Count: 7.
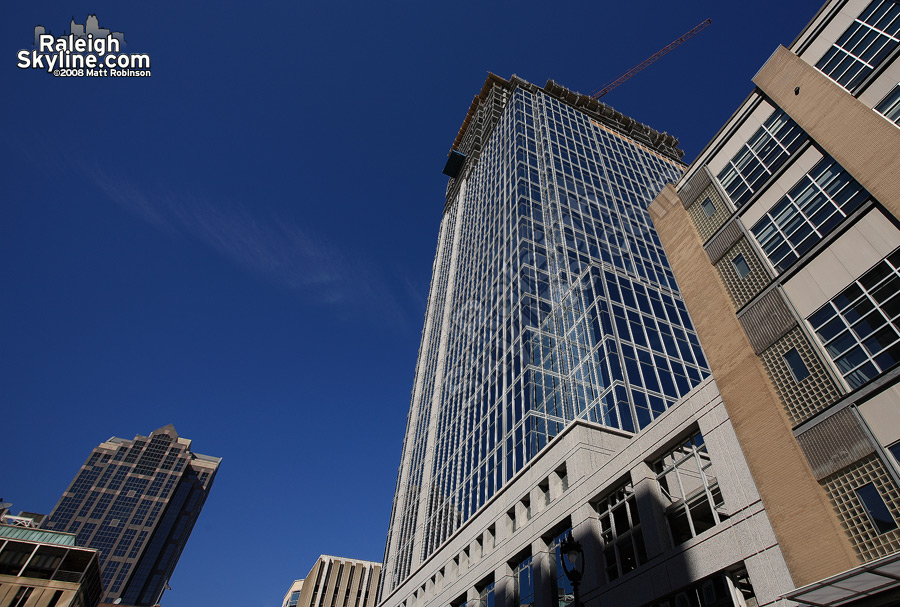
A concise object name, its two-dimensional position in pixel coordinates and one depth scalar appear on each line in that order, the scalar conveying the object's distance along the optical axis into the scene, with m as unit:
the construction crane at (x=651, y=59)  150.00
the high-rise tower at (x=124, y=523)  174.88
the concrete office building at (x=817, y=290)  15.21
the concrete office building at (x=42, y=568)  65.81
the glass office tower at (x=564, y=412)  21.17
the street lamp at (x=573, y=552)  15.68
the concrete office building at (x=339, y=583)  104.94
